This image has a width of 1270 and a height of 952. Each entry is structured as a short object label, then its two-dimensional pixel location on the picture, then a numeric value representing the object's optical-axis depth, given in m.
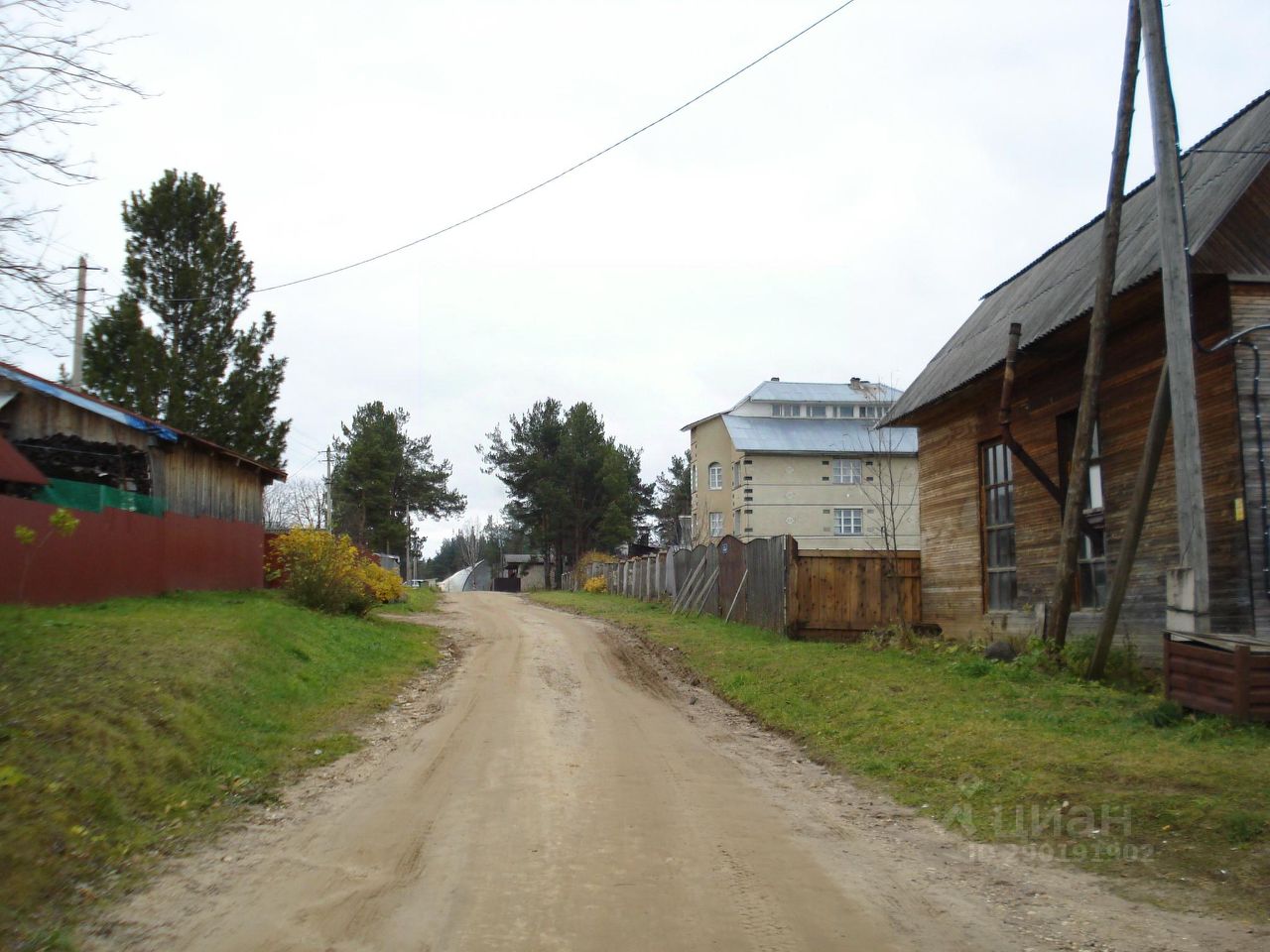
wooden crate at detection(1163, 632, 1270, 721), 8.77
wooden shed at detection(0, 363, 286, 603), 14.37
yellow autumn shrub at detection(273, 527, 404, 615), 20.73
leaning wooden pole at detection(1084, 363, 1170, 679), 10.82
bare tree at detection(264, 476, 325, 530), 71.66
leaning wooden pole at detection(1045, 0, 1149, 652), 11.92
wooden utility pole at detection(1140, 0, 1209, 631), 10.10
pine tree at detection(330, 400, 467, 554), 58.75
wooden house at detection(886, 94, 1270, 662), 11.70
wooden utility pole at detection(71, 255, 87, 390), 8.41
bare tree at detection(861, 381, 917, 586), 45.25
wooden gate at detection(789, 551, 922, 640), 19.47
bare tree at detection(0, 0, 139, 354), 7.73
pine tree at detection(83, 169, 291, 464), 29.52
